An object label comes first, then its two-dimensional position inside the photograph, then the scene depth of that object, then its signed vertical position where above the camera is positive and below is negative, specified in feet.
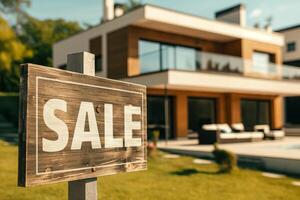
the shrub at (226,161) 30.12 -3.51
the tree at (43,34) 140.26 +40.02
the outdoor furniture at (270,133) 64.49 -2.50
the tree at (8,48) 90.58 +18.91
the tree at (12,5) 137.98 +44.53
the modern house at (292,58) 98.43 +17.26
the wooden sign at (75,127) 6.81 -0.15
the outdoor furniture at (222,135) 52.75 -2.48
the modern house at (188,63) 57.77 +9.80
